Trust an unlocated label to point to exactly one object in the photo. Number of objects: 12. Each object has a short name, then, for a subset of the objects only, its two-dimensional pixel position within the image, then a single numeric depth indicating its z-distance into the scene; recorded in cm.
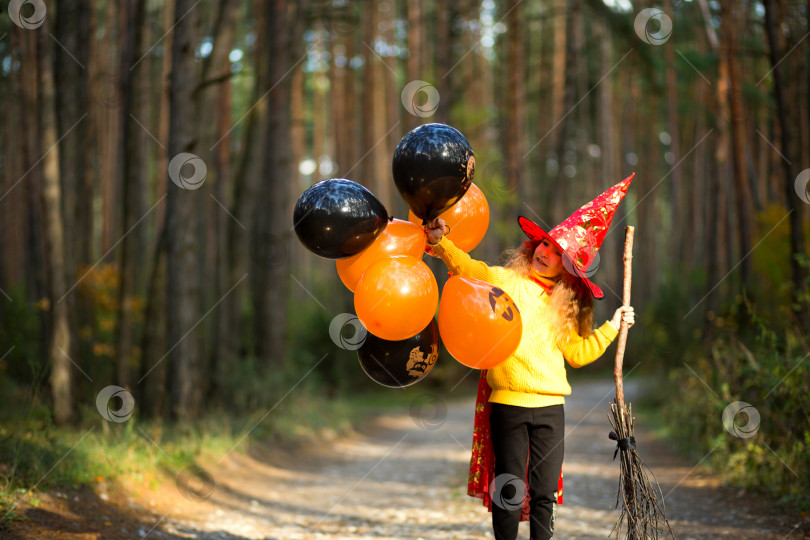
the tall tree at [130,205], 1923
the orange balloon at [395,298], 699
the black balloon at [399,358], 751
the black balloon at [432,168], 723
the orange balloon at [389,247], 751
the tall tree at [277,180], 2152
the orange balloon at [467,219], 800
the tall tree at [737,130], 2184
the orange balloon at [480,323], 689
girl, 734
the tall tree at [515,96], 3309
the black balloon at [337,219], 707
